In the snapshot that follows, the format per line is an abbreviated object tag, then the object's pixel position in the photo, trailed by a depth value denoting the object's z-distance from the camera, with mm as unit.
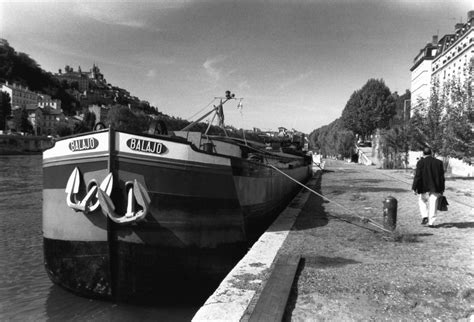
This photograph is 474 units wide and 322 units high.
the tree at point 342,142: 71938
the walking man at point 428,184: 7719
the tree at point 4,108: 106875
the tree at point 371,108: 68750
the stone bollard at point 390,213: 7246
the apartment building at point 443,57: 51188
